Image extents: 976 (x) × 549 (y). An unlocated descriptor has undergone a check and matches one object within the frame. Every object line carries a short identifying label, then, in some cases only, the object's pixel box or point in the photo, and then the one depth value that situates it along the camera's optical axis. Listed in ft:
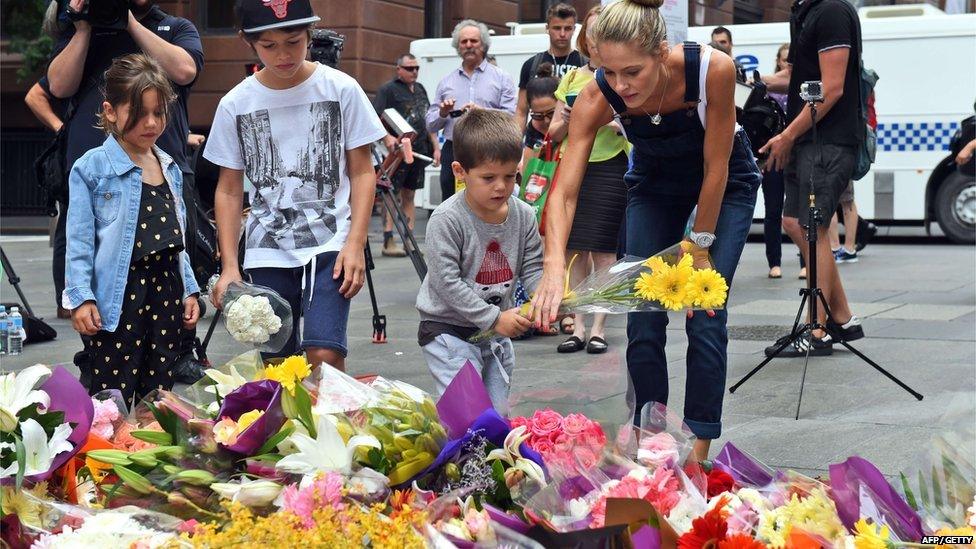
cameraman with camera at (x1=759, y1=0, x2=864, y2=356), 22.98
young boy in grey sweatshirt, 14.17
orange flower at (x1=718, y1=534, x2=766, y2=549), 7.70
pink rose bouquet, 9.11
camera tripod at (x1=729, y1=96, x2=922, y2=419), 21.62
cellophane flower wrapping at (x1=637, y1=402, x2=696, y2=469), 9.28
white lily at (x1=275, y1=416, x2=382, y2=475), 8.78
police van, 53.16
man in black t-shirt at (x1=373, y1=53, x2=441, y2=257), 47.65
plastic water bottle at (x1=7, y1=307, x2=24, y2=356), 26.30
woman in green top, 24.79
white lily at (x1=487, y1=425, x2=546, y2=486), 8.83
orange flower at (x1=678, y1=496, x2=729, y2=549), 7.86
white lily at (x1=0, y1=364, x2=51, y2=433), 9.73
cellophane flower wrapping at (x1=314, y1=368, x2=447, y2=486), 8.98
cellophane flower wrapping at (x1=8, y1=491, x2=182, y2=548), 8.57
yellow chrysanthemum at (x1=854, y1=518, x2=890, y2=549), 7.59
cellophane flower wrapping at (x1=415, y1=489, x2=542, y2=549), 7.95
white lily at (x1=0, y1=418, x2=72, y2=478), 9.59
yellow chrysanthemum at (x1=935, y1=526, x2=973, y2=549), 7.50
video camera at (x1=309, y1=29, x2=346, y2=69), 26.94
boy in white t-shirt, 15.03
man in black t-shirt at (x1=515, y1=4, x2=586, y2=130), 30.22
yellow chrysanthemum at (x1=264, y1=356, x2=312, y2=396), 10.12
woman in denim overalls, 12.82
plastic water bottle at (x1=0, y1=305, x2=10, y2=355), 26.12
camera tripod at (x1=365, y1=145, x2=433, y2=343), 27.30
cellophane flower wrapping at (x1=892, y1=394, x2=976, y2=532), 8.03
